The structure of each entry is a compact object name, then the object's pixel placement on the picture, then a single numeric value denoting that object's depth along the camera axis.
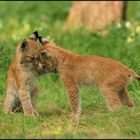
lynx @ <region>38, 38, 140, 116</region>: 9.79
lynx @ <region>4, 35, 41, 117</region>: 10.28
